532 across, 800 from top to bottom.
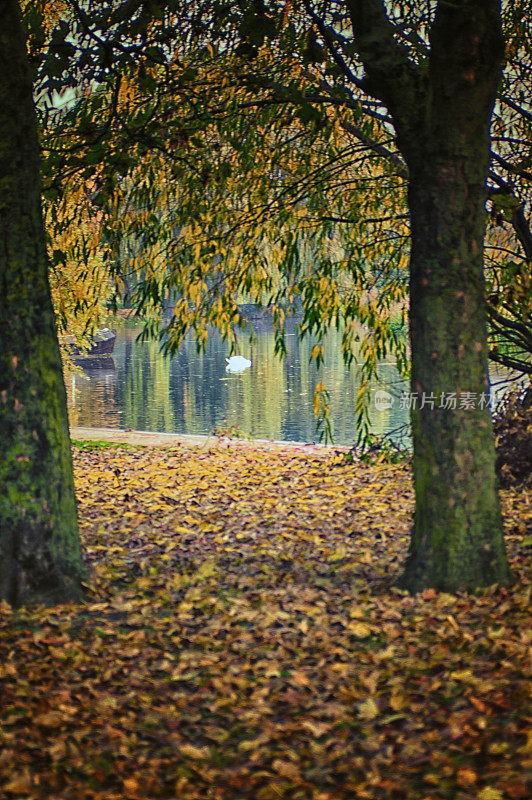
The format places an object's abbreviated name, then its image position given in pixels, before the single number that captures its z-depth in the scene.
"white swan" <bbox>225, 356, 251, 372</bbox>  54.62
